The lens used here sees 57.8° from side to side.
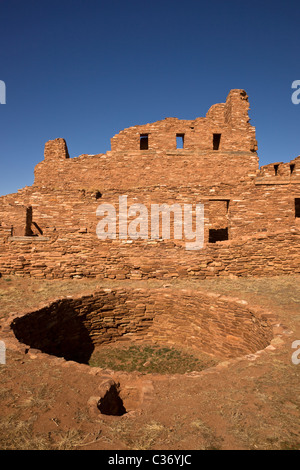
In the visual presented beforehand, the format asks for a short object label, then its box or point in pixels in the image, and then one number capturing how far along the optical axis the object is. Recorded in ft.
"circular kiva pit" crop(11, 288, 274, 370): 23.09
